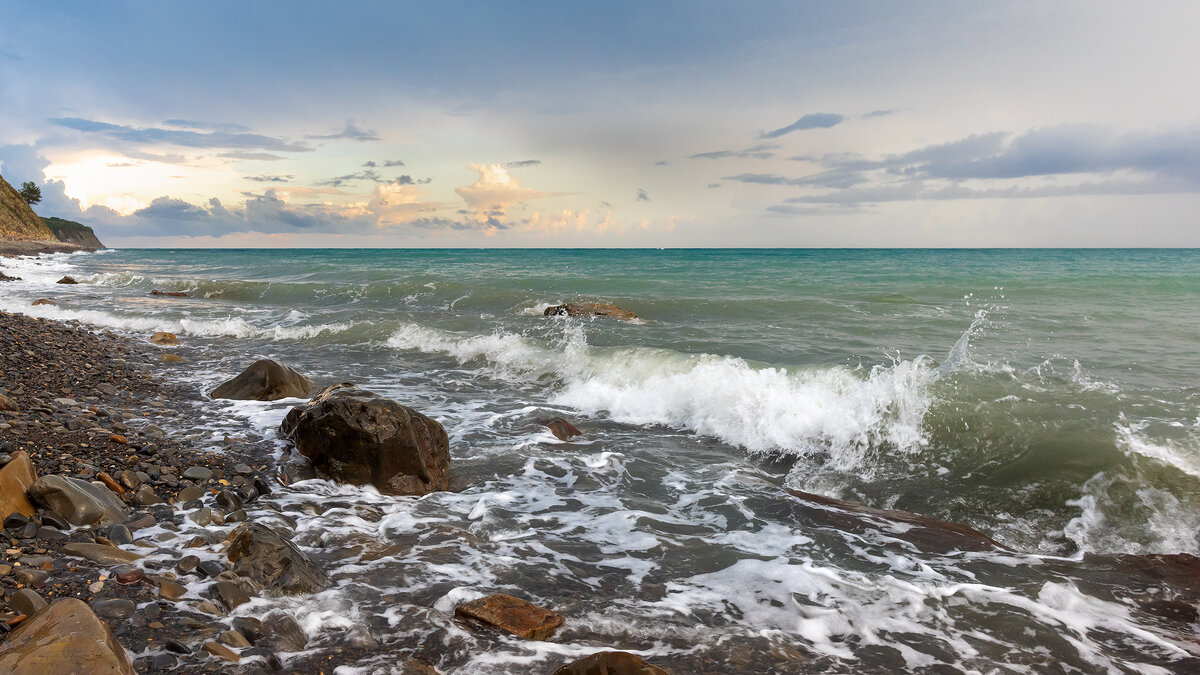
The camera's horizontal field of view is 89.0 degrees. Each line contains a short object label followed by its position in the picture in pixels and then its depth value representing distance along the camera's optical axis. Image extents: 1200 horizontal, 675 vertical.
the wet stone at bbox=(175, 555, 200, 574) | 3.75
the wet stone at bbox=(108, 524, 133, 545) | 4.00
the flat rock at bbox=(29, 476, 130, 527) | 4.01
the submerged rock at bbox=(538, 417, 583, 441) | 7.66
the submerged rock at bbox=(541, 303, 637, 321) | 17.77
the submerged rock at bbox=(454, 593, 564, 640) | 3.52
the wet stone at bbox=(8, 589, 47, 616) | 2.98
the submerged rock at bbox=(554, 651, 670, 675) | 2.76
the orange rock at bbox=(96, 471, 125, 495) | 4.70
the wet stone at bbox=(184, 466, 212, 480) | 5.20
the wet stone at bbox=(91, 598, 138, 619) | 3.16
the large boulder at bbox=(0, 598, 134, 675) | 2.42
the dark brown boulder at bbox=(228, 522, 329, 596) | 3.71
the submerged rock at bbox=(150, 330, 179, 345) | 12.85
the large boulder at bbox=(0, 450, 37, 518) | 3.83
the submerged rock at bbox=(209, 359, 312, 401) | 8.22
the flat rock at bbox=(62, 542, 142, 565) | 3.67
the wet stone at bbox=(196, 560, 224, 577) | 3.76
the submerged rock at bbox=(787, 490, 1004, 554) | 5.05
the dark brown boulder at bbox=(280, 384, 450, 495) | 5.73
